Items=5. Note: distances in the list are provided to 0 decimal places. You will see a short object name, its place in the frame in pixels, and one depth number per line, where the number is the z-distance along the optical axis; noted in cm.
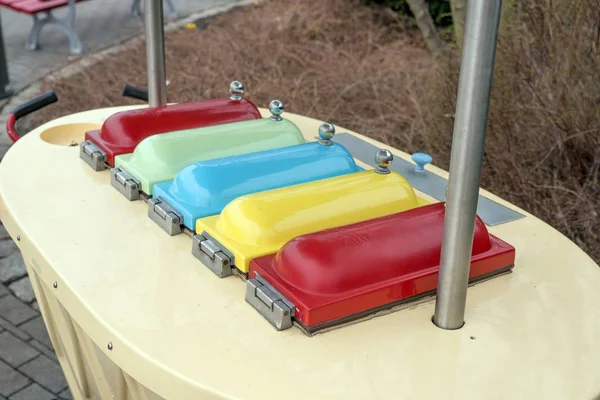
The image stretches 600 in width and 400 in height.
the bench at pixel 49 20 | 601
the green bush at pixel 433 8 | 626
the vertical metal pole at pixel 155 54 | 191
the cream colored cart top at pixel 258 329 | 111
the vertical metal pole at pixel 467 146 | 99
